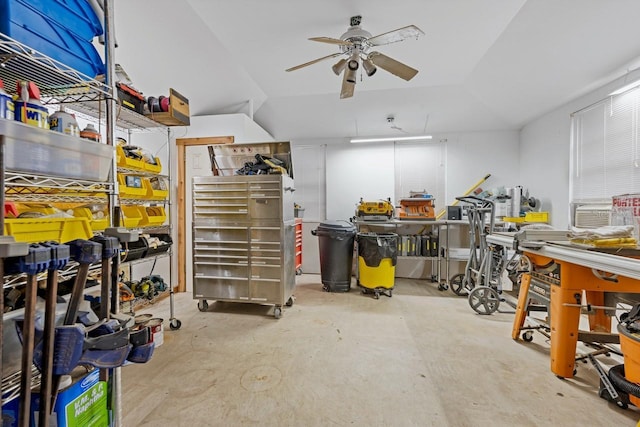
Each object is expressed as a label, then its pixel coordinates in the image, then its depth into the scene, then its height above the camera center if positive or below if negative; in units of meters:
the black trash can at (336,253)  3.66 -0.64
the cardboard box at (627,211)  1.82 -0.02
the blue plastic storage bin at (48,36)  0.88 +0.67
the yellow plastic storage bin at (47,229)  0.93 -0.08
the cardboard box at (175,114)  2.21 +0.83
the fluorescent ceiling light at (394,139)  4.69 +1.30
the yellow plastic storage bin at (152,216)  2.19 -0.06
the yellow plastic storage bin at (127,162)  1.94 +0.37
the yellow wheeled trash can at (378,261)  3.43 -0.70
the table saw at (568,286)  1.64 -0.52
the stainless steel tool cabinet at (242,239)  2.80 -0.34
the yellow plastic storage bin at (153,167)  2.20 +0.37
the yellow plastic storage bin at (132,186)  1.99 +0.19
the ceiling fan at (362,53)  2.21 +1.44
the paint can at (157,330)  2.10 -0.99
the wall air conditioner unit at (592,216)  2.89 -0.09
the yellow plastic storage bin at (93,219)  1.38 -0.06
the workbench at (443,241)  3.98 -0.51
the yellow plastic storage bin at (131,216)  2.04 -0.06
